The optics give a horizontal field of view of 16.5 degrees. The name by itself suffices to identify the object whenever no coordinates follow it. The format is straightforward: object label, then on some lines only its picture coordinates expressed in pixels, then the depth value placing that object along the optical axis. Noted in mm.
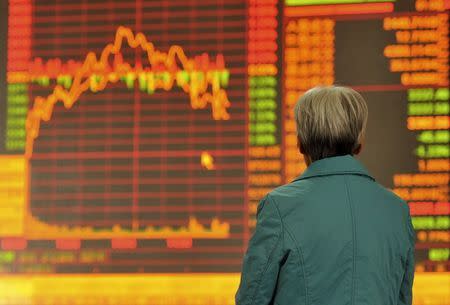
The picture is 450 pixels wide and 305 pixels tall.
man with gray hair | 3994
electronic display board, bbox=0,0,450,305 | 6645
